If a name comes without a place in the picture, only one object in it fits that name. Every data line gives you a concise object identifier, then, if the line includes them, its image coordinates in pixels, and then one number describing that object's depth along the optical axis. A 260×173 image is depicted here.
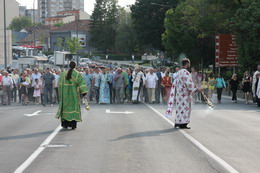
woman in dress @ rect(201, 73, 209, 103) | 31.17
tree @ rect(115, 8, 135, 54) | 116.32
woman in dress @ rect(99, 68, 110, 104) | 30.57
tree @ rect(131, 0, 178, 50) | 82.62
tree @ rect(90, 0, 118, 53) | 133.12
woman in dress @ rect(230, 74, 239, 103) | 32.66
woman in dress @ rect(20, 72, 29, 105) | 31.27
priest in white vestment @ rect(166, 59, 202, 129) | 15.86
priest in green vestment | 15.66
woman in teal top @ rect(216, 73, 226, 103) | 32.19
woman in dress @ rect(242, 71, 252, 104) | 31.60
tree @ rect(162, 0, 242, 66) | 47.75
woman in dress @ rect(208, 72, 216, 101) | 31.43
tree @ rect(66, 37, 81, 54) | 97.56
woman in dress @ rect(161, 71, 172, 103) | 30.11
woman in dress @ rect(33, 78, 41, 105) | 30.98
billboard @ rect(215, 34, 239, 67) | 42.03
